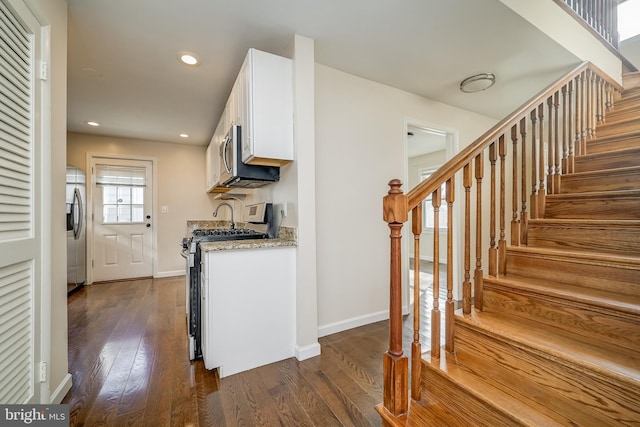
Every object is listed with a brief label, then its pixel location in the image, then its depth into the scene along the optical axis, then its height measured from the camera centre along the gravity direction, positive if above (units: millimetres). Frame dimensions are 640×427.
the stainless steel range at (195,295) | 1918 -632
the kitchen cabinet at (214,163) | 3314 +732
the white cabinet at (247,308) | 1699 -659
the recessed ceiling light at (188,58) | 2148 +1304
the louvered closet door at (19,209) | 1072 +18
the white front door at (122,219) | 4168 -99
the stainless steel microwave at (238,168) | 2168 +389
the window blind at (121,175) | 4207 +621
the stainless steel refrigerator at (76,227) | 3441 -198
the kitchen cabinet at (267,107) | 1893 +788
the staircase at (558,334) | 915 -530
